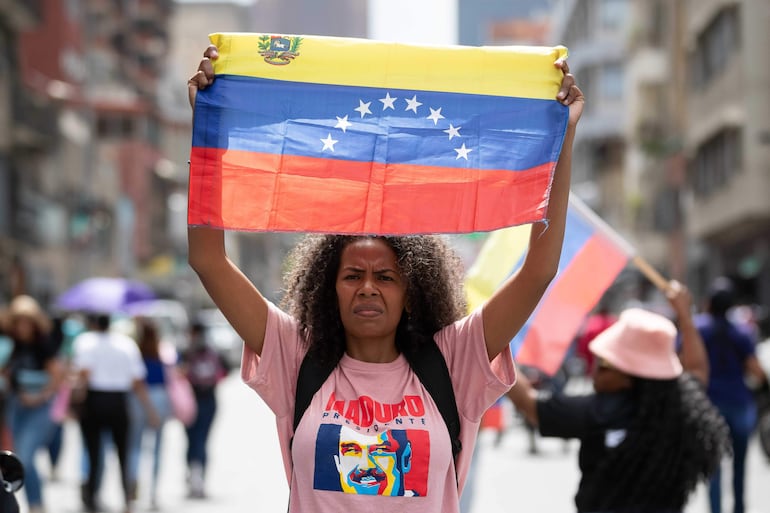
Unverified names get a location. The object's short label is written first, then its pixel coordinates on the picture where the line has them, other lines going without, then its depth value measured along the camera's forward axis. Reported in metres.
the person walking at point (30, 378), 12.30
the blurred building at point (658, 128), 49.09
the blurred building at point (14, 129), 38.22
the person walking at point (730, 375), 10.77
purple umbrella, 14.48
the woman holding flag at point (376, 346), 4.02
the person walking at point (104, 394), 12.70
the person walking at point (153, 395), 13.50
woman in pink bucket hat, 5.53
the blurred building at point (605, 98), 79.25
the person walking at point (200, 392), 14.72
